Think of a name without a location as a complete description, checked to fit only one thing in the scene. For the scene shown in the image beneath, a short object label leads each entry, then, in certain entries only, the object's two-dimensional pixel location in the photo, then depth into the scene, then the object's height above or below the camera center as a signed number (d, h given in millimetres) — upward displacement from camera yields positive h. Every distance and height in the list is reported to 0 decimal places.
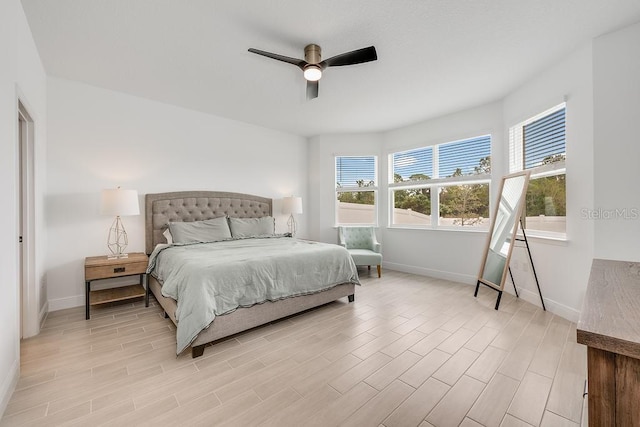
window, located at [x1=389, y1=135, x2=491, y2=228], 4430 +450
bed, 2443 -451
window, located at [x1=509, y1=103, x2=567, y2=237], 3168 +551
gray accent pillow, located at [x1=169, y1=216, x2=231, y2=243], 3732 -272
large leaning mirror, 3332 -267
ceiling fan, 2363 +1332
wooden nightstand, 3039 -687
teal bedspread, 2266 -615
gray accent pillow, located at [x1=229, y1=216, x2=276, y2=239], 4371 -251
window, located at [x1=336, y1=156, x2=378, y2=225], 5688 +424
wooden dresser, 626 -365
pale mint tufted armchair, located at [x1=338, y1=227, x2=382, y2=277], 5046 -541
